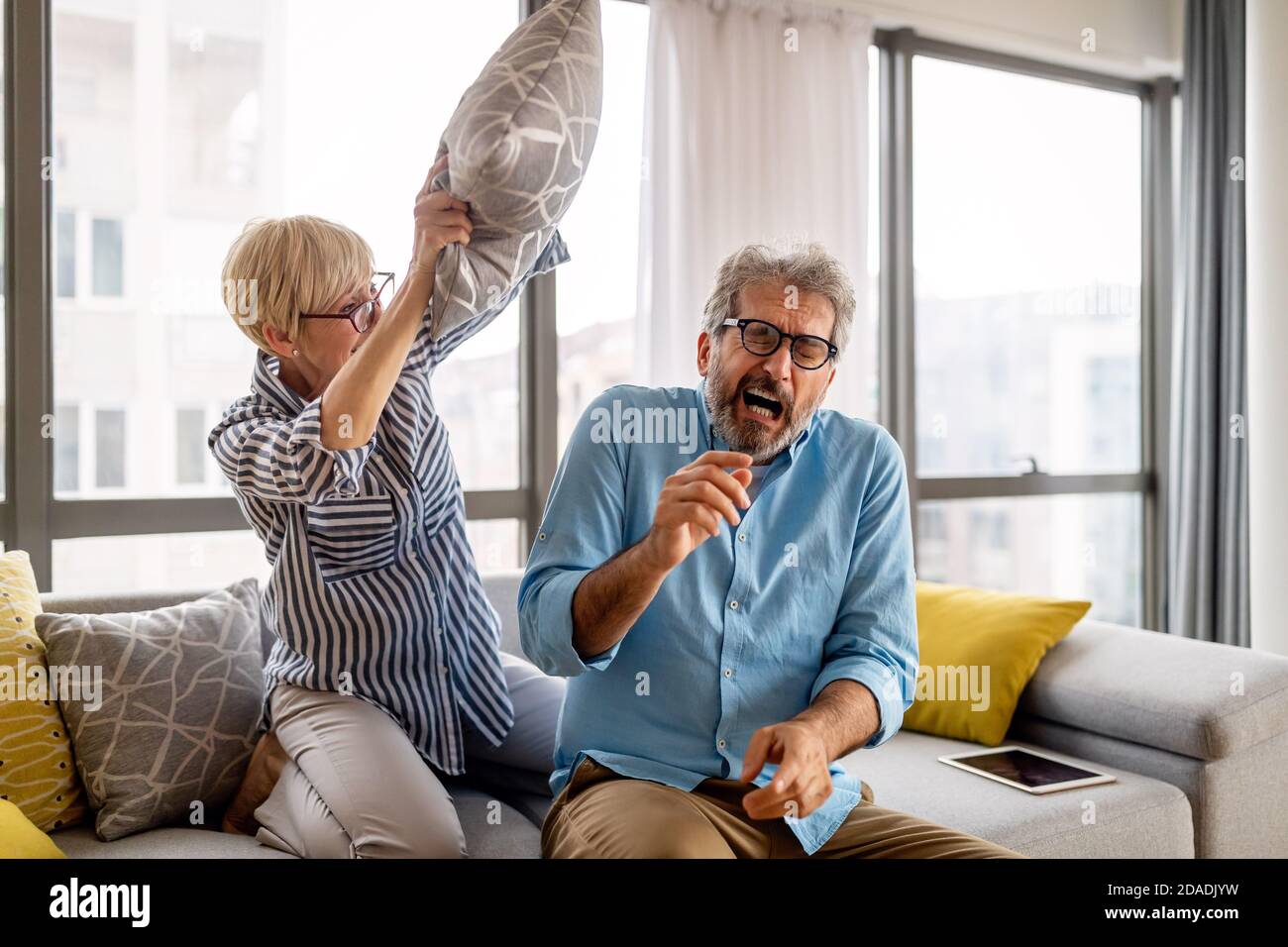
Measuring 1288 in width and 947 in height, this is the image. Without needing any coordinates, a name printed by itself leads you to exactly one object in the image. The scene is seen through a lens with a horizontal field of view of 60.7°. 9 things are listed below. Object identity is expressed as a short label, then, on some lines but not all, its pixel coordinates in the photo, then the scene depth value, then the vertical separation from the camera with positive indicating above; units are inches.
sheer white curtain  129.1 +38.0
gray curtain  153.6 +16.5
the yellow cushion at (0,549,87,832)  72.5 -19.3
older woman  62.1 -6.5
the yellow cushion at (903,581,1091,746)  99.3 -18.3
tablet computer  86.7 -25.4
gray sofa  79.2 -24.7
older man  59.7 -8.3
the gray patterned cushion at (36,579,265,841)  73.7 -17.6
